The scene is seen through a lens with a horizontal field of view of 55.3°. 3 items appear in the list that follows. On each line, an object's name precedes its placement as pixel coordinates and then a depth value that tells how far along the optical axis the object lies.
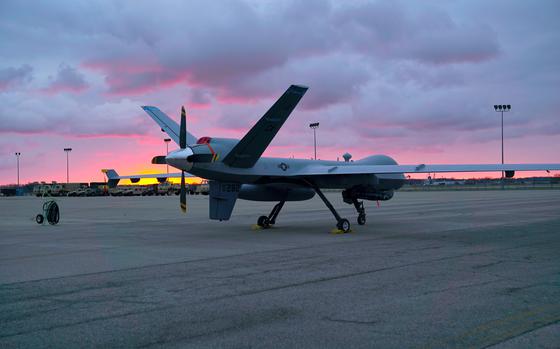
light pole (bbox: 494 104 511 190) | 99.75
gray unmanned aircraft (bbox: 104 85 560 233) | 18.28
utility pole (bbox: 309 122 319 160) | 101.53
